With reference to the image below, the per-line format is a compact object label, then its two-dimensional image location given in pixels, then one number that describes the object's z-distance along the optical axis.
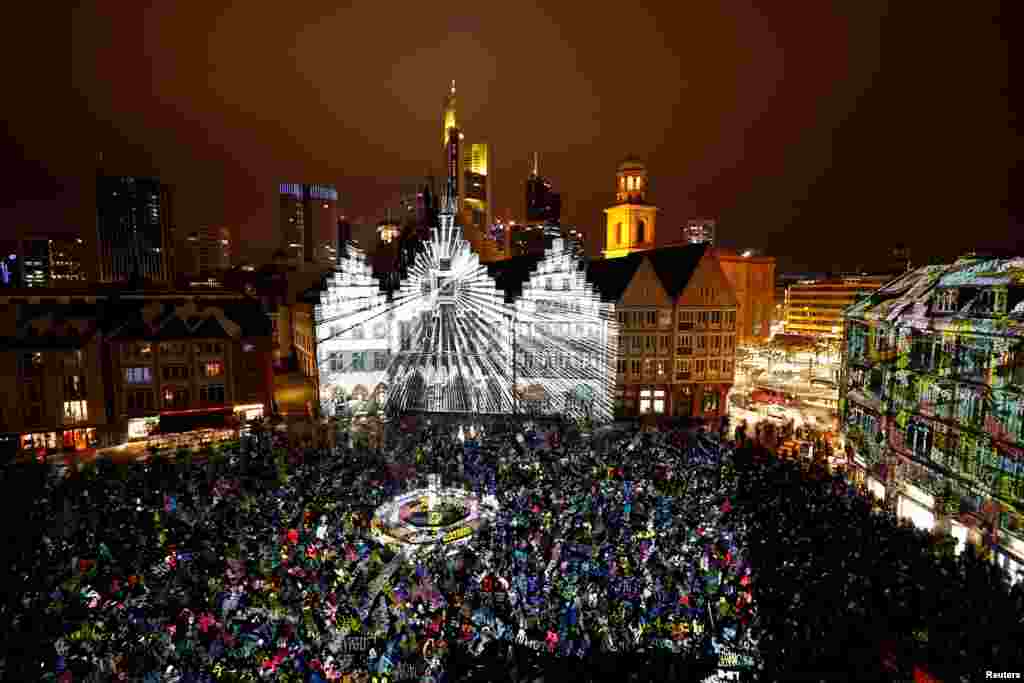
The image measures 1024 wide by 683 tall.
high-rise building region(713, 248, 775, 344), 90.25
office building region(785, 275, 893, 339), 81.38
